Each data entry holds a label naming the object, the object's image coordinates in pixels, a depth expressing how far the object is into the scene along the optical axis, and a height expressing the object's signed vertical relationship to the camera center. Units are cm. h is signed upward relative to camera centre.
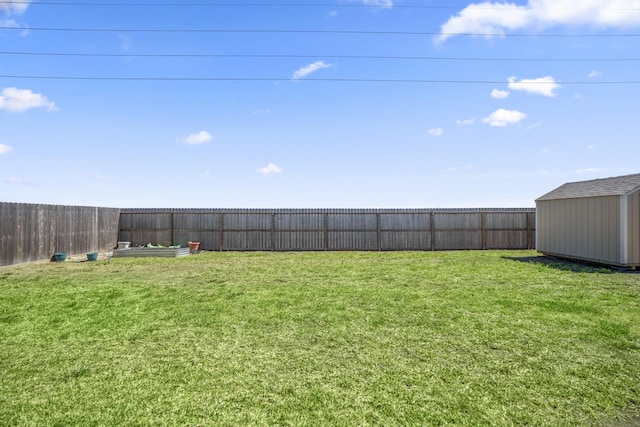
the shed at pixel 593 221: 1155 -18
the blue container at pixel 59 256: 1438 -149
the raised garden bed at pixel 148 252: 1584 -149
